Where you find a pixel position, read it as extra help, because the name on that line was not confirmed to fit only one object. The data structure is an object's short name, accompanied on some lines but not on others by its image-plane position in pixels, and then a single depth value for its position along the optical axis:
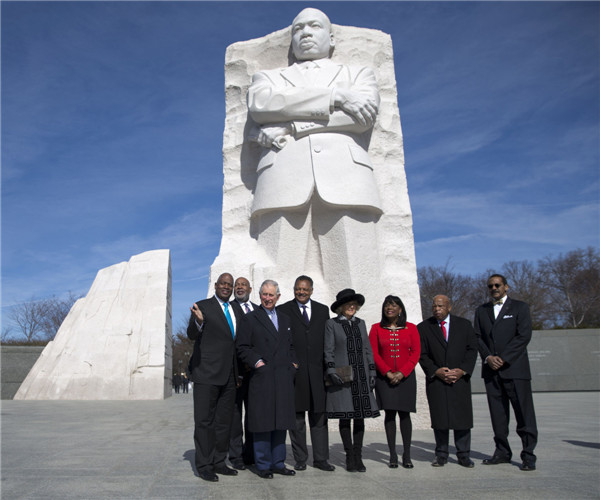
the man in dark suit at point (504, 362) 3.90
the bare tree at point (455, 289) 34.28
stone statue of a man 5.92
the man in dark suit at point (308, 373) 3.76
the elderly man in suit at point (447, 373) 3.90
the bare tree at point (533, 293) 32.06
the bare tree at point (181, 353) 39.69
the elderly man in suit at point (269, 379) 3.60
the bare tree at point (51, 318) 38.53
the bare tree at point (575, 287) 32.81
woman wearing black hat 3.69
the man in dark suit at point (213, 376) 3.62
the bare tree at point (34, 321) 37.31
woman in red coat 3.93
